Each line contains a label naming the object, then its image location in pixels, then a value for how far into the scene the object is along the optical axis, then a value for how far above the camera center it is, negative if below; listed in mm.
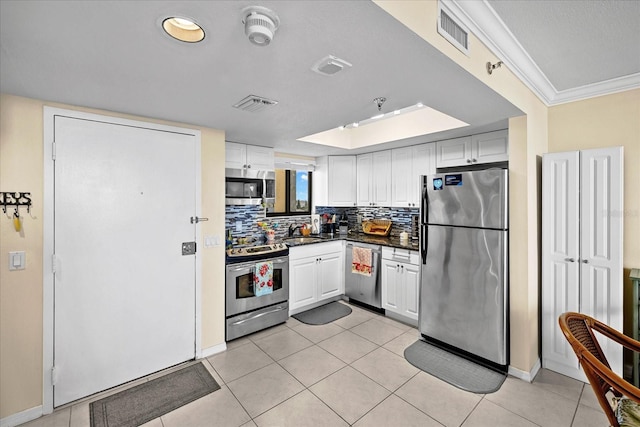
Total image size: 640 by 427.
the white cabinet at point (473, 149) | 2953 +720
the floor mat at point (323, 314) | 3588 -1349
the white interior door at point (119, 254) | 2123 -342
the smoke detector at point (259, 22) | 1100 +758
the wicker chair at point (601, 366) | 1189 -700
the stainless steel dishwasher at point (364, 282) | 3750 -957
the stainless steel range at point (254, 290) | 3047 -886
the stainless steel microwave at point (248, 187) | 3324 +323
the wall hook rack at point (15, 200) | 1892 +83
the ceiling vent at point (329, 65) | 1474 +801
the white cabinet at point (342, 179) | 4516 +546
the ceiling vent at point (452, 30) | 1364 +941
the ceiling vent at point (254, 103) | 2047 +827
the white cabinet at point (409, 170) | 3598 +579
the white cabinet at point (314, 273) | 3705 -834
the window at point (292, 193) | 4457 +329
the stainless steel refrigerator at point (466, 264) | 2496 -481
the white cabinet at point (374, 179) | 4082 +522
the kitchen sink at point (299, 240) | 3782 -387
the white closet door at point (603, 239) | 2230 -203
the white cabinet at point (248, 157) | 3369 +701
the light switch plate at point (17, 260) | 1934 -334
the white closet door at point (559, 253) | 2404 -343
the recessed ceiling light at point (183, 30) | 1224 +813
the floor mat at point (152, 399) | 1994 -1446
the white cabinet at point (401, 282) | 3359 -855
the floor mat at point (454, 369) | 2340 -1410
